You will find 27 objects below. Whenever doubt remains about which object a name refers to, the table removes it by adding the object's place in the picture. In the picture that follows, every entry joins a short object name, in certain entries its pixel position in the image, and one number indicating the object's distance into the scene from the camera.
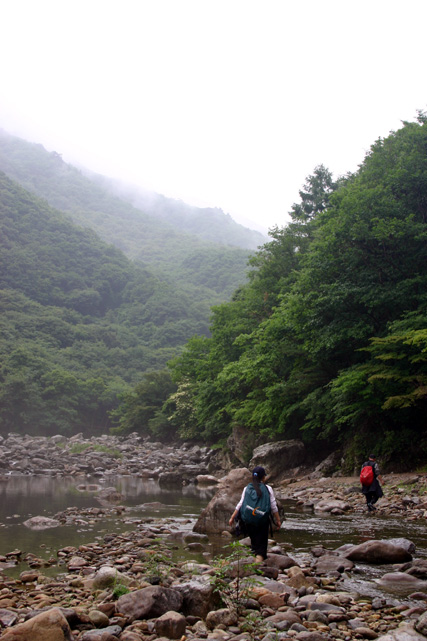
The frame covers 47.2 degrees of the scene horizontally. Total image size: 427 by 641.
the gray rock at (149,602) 5.52
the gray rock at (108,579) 6.81
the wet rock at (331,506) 13.98
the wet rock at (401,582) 6.41
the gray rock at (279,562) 7.59
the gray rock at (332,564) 7.37
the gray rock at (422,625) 4.73
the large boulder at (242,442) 30.06
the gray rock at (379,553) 7.75
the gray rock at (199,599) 5.59
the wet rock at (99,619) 5.27
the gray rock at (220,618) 5.23
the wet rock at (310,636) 4.68
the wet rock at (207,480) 26.09
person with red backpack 12.88
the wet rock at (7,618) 5.21
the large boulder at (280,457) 24.62
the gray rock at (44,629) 4.43
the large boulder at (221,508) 11.37
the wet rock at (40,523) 12.31
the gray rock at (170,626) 4.95
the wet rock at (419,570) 6.91
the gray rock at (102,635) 4.75
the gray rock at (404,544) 8.05
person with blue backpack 7.43
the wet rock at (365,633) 4.83
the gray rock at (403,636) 4.56
